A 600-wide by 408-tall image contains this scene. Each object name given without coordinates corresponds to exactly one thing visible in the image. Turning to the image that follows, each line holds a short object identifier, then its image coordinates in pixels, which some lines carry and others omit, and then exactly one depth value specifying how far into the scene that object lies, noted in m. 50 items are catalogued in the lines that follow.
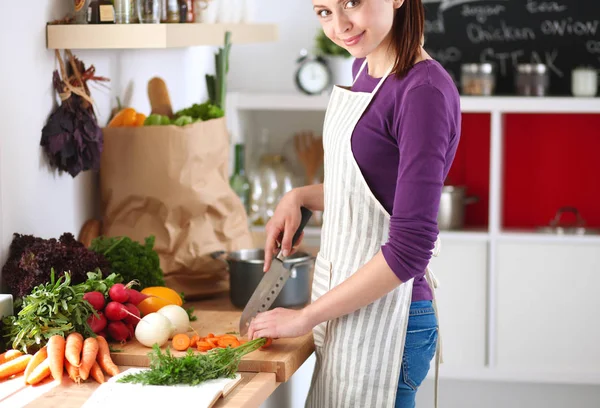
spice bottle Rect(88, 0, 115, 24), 2.79
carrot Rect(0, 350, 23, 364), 2.40
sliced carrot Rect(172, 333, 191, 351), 2.53
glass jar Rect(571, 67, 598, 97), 4.25
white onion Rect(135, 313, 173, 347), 2.54
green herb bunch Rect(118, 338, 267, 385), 2.31
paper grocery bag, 2.95
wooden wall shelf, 2.75
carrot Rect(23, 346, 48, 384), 2.36
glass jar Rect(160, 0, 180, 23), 2.90
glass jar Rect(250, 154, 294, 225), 4.35
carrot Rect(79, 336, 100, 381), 2.36
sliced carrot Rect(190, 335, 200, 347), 2.55
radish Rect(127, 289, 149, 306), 2.61
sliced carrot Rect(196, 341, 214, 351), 2.53
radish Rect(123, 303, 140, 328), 2.57
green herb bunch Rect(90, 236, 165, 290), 2.76
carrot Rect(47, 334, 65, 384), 2.35
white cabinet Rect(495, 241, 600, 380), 4.24
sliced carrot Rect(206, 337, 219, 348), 2.54
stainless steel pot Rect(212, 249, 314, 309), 2.85
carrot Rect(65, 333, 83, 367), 2.36
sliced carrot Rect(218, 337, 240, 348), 2.53
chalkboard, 4.38
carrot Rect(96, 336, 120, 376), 2.41
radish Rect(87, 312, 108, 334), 2.51
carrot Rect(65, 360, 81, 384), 2.36
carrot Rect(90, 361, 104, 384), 2.37
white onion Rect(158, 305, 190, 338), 2.61
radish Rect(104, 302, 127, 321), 2.53
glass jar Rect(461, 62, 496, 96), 4.31
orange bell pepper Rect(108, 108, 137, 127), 3.03
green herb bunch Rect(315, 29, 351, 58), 4.31
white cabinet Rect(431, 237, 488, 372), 4.31
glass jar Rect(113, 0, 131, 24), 2.80
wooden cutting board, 2.46
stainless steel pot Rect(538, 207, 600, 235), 4.29
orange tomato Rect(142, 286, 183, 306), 2.71
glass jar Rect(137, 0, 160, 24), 2.81
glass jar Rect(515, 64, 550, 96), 4.27
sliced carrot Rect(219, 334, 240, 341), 2.56
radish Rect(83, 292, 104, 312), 2.52
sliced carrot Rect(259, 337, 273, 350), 2.52
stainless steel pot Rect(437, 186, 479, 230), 4.34
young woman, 2.27
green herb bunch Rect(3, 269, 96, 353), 2.43
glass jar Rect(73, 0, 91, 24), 2.82
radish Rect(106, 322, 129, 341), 2.55
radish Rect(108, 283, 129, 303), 2.55
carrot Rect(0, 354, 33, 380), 2.37
